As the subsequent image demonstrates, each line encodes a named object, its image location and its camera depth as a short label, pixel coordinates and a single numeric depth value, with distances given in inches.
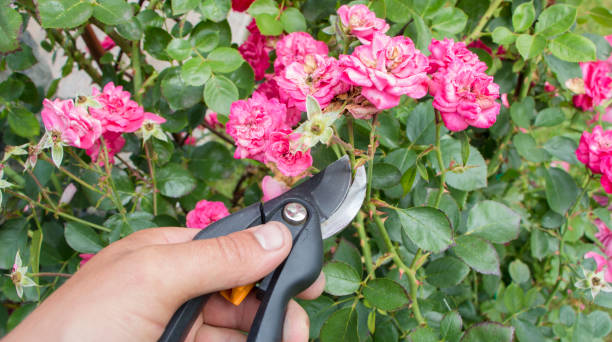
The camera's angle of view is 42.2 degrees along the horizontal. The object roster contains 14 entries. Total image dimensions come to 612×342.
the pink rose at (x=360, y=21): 16.1
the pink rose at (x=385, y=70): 14.7
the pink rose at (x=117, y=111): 17.4
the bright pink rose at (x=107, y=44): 24.4
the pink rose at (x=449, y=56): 15.3
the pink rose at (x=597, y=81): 20.8
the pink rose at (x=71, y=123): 16.6
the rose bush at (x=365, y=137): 15.6
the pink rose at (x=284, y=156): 15.9
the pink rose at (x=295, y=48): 17.1
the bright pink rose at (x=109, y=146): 18.3
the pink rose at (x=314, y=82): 15.3
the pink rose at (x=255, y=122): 16.2
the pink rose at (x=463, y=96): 15.0
